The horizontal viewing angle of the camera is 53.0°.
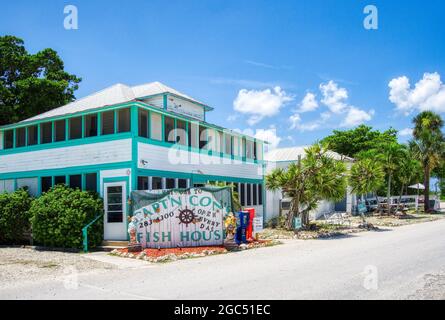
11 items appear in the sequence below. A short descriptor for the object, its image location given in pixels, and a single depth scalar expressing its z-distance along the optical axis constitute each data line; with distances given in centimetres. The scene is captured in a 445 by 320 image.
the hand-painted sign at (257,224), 1889
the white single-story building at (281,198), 2938
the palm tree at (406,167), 3706
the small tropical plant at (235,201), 1890
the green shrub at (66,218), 1642
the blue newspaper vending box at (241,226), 1768
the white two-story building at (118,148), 1762
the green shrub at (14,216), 1847
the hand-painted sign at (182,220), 1625
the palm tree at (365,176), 2952
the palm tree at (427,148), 4319
